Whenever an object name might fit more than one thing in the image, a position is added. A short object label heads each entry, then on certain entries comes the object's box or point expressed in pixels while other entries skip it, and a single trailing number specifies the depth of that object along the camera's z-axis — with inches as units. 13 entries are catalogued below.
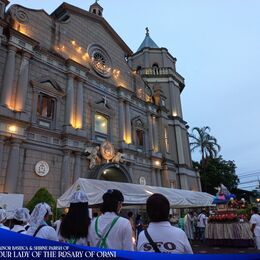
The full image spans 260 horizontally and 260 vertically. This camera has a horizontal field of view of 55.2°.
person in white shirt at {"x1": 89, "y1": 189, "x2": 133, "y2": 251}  111.9
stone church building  543.8
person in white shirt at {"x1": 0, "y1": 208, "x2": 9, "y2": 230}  205.1
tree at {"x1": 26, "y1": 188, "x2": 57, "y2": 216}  479.2
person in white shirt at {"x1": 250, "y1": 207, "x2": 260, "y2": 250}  345.0
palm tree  1648.6
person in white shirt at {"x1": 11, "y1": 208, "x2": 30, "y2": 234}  171.7
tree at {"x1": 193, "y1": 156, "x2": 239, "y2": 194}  1590.8
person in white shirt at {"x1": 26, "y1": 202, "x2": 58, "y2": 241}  126.3
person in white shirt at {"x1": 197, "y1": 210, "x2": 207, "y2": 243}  625.3
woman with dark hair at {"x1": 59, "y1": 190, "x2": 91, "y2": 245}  123.4
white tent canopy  373.4
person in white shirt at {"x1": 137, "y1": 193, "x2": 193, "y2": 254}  92.9
